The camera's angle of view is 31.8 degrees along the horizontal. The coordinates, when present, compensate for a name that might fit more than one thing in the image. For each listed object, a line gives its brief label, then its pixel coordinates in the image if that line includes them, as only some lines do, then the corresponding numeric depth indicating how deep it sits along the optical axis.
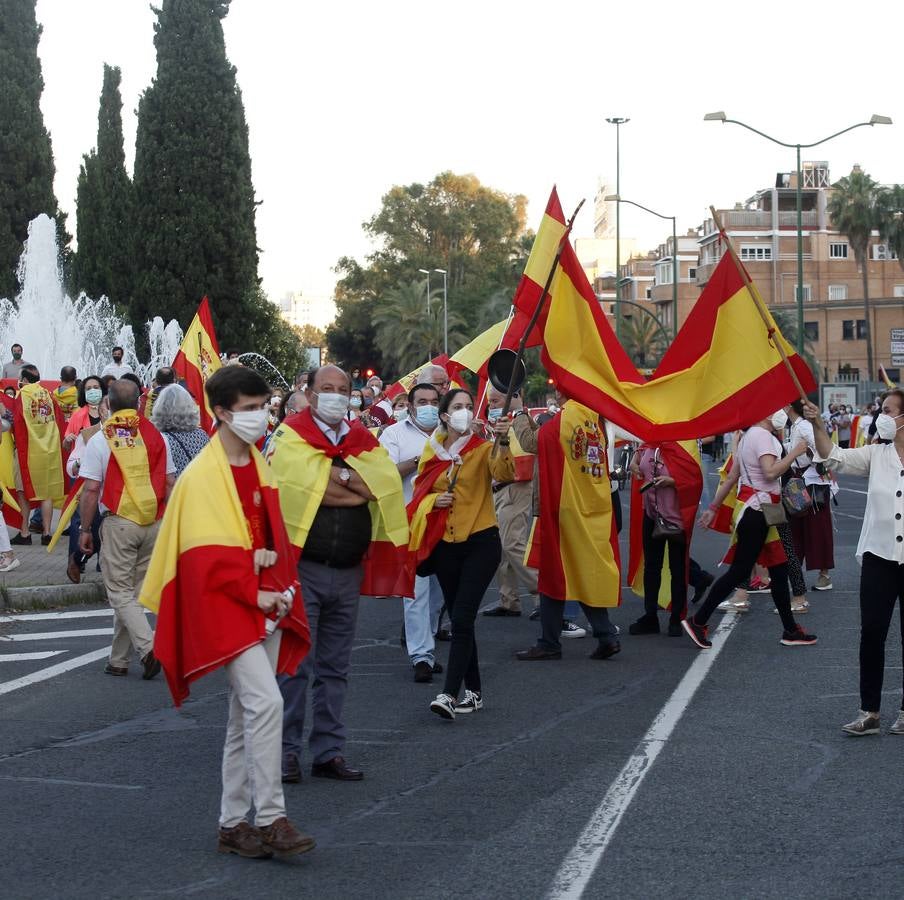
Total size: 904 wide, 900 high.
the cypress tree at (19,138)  50.59
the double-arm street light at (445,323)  87.84
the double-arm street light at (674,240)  56.44
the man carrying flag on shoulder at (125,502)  9.95
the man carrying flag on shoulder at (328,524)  7.11
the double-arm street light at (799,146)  37.28
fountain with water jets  37.00
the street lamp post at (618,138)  72.14
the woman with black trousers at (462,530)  8.51
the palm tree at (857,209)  88.25
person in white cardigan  8.10
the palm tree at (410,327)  95.56
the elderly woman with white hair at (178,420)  10.53
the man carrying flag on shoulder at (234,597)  5.76
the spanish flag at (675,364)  10.32
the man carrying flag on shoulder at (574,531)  10.75
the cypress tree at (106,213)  54.12
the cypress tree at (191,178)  51.66
